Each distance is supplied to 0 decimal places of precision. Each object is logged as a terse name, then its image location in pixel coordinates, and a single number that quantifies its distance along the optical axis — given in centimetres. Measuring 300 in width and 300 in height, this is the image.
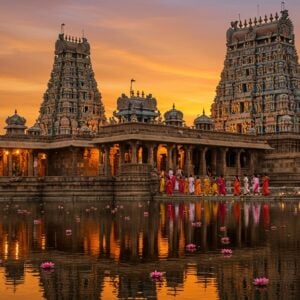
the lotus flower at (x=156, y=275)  1184
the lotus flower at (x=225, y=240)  1726
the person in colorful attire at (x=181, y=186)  4834
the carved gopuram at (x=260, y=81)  8081
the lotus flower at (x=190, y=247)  1588
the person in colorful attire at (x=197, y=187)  4826
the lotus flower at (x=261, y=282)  1107
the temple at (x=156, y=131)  4794
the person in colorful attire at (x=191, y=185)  4847
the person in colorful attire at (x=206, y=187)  4850
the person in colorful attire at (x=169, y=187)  4694
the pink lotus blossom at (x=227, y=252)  1486
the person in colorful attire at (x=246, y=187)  4617
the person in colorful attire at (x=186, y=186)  4885
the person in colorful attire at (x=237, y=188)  4497
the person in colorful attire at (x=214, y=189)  4782
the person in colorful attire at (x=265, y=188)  4382
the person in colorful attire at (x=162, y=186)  4825
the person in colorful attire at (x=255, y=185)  4653
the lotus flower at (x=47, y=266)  1299
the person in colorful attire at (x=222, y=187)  4638
